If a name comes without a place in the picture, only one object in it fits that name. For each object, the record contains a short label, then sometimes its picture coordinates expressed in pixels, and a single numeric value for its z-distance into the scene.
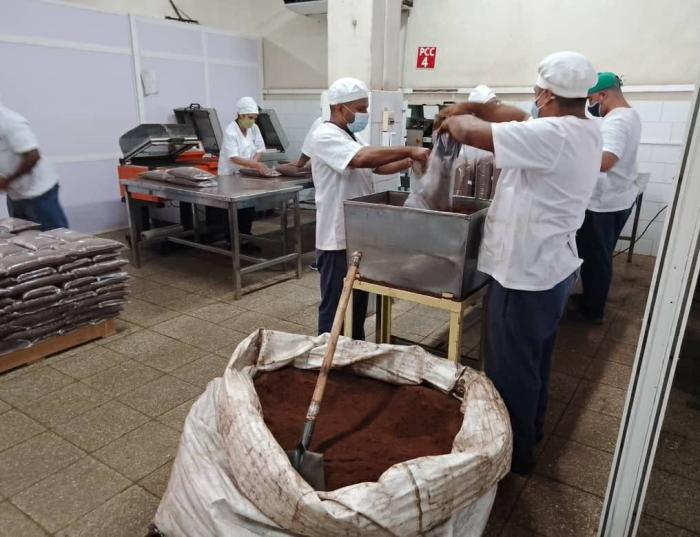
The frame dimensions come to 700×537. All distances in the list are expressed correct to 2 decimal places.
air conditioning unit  5.73
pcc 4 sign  5.54
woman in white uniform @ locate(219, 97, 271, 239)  4.65
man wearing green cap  2.99
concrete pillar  3.24
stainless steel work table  3.59
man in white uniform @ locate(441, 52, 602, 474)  1.55
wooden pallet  2.65
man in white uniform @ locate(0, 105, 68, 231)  3.03
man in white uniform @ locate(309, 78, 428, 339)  2.29
